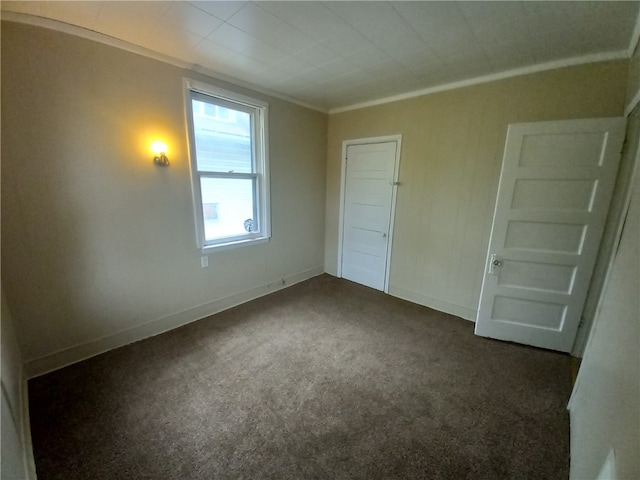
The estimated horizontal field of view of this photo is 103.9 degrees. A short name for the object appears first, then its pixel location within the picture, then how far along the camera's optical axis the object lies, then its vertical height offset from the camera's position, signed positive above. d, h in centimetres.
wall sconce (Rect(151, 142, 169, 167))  227 +26
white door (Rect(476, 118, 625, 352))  201 -29
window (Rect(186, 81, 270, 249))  260 +20
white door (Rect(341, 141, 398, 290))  338 -32
